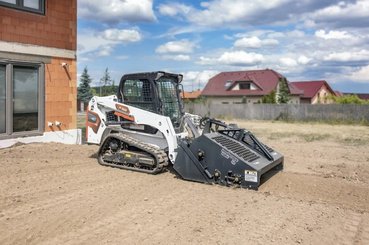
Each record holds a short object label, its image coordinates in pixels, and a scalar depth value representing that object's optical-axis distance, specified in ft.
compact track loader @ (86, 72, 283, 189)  24.82
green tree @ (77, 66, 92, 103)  184.08
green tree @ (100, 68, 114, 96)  153.69
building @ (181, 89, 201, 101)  220.23
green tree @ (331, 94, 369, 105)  121.19
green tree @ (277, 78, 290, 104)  142.20
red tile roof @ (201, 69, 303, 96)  165.78
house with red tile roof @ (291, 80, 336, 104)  185.57
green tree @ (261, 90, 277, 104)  136.05
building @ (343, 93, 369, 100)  255.29
